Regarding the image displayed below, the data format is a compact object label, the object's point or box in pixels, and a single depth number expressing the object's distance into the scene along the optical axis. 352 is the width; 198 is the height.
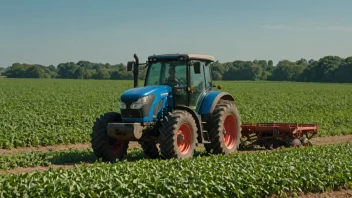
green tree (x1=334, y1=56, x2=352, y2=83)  98.54
